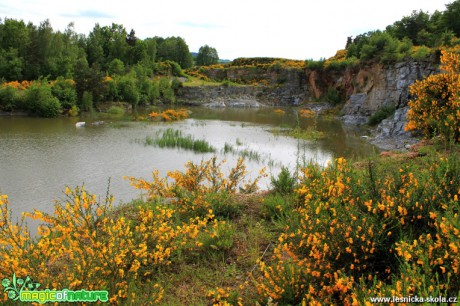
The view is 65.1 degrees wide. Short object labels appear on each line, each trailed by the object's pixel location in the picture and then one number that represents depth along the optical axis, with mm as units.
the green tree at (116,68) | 49344
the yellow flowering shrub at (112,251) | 3250
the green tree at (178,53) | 72500
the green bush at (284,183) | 6449
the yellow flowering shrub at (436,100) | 8195
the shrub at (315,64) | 47831
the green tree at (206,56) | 82000
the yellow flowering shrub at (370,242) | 2566
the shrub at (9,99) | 29697
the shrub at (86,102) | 33094
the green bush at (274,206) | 5270
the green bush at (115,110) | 34241
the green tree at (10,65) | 37844
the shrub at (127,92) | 40375
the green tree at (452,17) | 27441
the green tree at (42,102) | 29422
